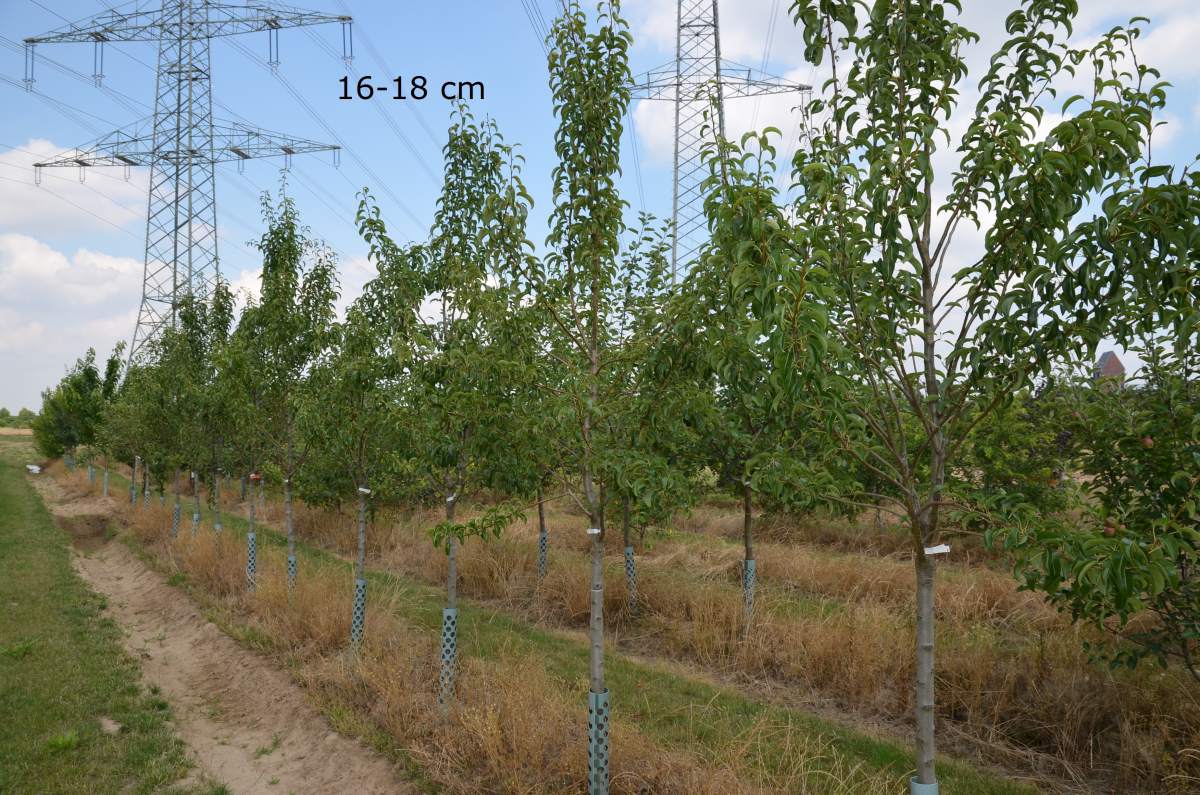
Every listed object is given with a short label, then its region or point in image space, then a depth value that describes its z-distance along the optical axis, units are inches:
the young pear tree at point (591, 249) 172.4
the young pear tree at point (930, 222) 112.1
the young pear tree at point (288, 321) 352.5
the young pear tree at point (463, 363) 183.5
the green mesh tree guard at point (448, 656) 238.7
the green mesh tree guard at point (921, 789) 128.0
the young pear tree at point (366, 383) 266.5
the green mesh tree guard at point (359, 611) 296.8
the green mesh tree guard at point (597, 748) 171.2
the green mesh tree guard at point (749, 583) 335.0
